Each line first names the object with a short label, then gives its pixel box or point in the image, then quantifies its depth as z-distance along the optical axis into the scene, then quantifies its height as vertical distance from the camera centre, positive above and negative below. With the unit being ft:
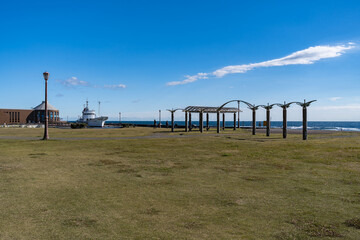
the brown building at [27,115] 299.38 +10.41
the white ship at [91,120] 260.15 +4.20
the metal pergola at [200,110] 130.08 +6.51
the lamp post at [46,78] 79.77 +14.89
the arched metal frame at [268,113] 85.73 +3.67
